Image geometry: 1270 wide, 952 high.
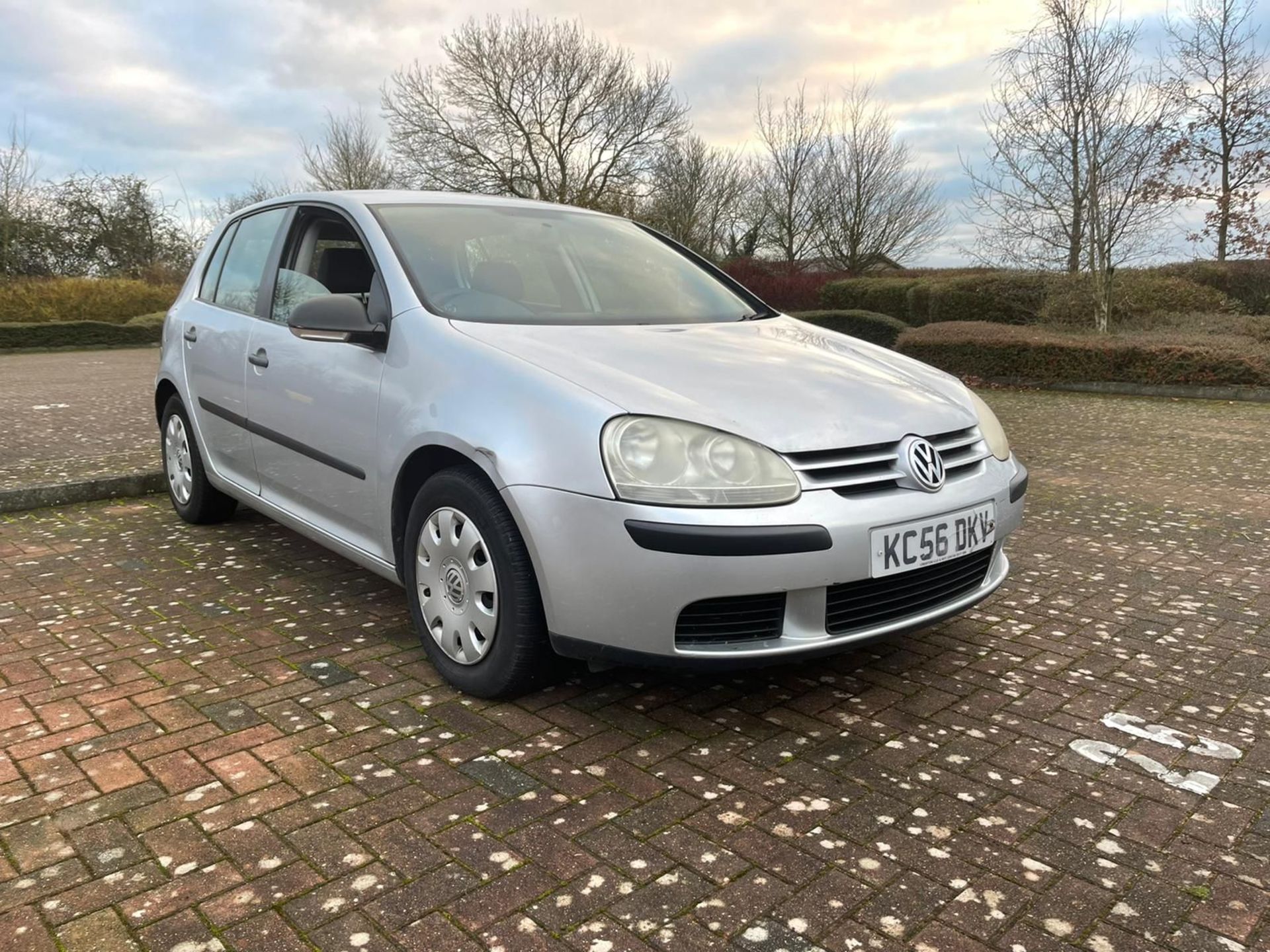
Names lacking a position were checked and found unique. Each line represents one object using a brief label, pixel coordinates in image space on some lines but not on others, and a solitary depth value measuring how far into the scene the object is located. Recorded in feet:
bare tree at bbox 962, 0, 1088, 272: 49.96
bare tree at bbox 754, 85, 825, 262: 99.55
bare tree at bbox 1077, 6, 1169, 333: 48.60
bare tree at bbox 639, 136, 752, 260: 96.89
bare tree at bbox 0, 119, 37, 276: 86.02
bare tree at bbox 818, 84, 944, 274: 97.09
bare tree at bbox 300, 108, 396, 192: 112.98
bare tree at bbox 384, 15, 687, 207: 92.79
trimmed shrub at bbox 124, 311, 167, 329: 78.79
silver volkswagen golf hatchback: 8.38
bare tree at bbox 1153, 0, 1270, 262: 60.13
